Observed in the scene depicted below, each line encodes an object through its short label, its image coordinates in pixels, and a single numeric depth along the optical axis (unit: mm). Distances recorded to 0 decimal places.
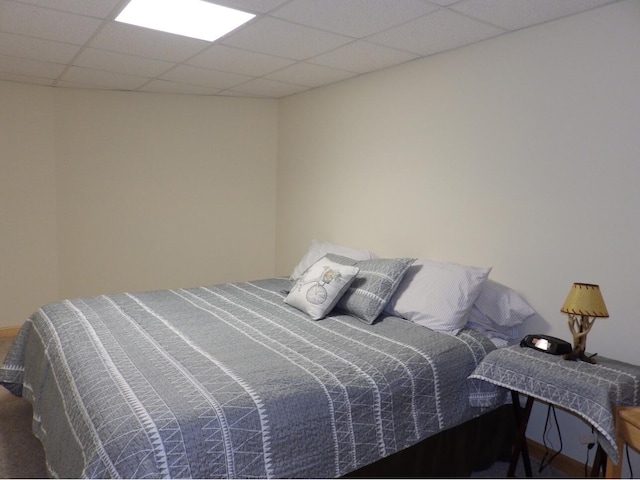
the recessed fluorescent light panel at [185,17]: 2311
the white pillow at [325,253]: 3416
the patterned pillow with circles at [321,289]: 2711
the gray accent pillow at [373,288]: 2681
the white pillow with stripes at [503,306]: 2576
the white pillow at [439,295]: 2541
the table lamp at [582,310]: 2004
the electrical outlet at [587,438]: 2327
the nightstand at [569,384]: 1795
